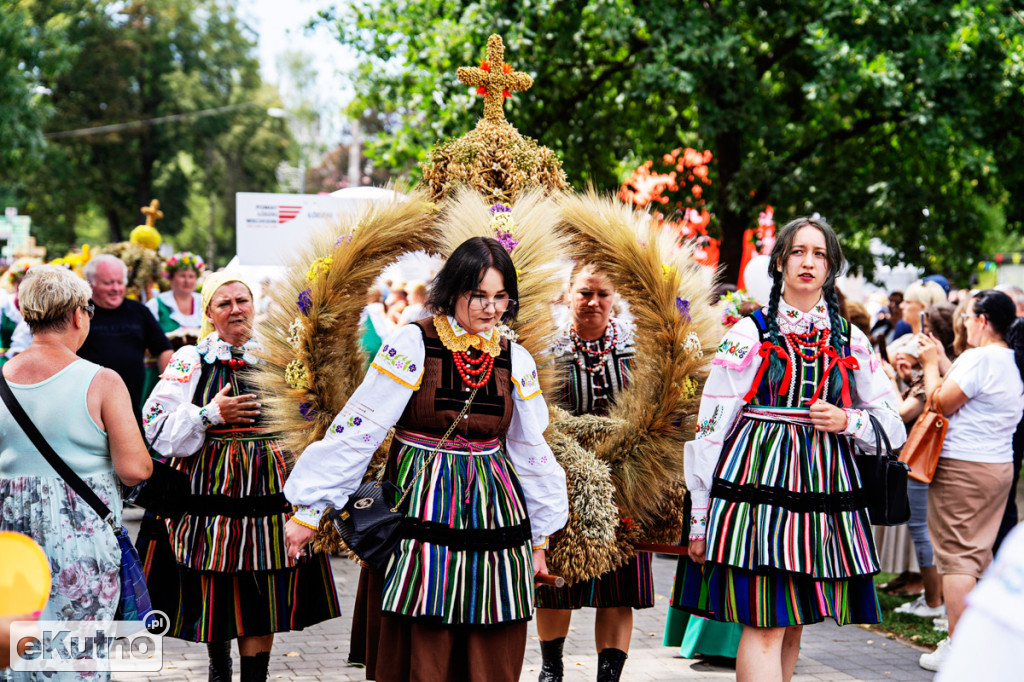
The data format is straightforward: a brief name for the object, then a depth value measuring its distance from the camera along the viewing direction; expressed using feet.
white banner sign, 24.97
